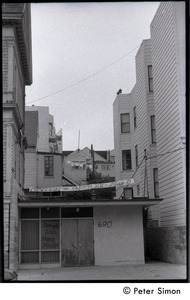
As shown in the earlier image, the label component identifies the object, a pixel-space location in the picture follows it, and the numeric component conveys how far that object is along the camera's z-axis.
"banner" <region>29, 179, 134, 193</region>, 21.89
